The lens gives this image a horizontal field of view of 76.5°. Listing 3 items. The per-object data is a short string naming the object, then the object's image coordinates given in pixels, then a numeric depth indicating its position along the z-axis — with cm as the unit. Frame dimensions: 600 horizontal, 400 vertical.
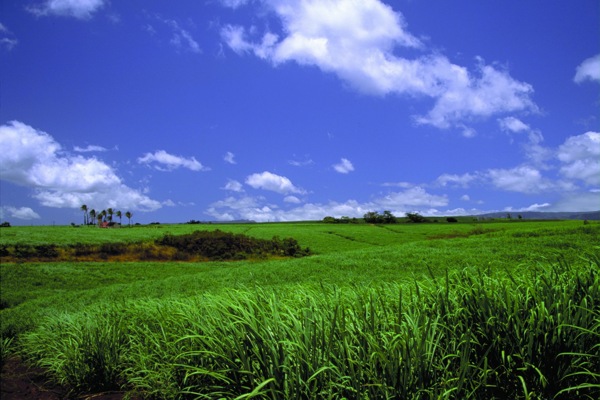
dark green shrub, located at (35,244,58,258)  3369
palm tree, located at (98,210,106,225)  10295
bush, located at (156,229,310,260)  3944
